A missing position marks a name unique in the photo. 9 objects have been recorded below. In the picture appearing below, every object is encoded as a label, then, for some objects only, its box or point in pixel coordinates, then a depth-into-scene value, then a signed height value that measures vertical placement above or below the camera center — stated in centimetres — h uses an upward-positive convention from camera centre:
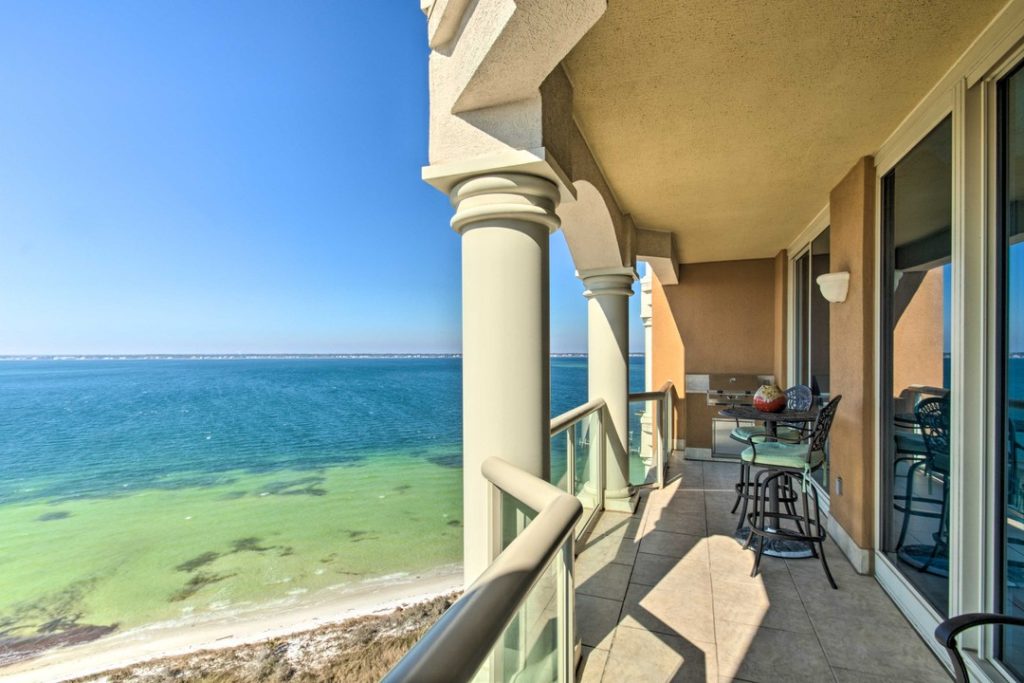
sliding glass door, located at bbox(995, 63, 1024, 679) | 158 -12
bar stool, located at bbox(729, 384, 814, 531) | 334 -73
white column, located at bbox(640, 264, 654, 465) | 601 -32
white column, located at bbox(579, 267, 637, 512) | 397 -16
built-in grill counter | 600 -93
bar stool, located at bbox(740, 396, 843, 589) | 284 -81
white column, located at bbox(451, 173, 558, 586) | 159 +3
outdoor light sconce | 305 +41
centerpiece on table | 344 -45
